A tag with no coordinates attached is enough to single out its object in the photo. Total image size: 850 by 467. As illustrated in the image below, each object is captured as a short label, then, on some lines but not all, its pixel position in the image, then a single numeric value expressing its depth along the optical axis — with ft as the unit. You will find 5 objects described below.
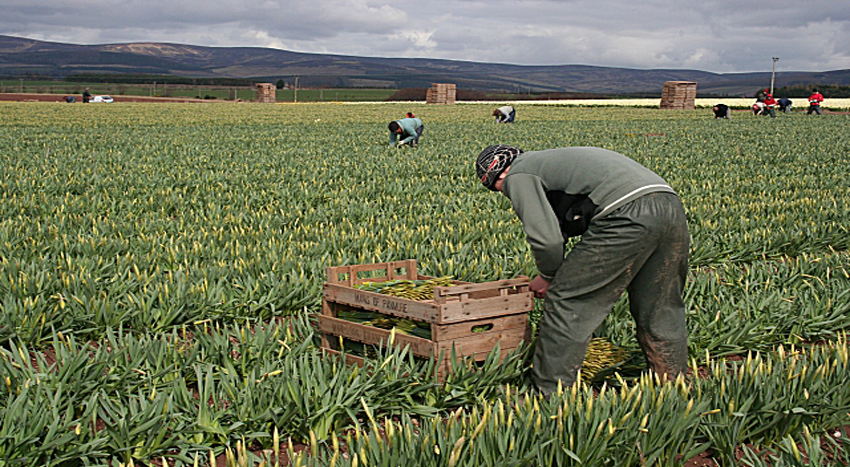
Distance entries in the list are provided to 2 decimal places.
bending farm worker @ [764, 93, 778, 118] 122.93
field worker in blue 60.90
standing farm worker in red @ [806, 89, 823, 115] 128.82
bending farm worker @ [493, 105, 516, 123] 107.95
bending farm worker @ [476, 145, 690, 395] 12.25
